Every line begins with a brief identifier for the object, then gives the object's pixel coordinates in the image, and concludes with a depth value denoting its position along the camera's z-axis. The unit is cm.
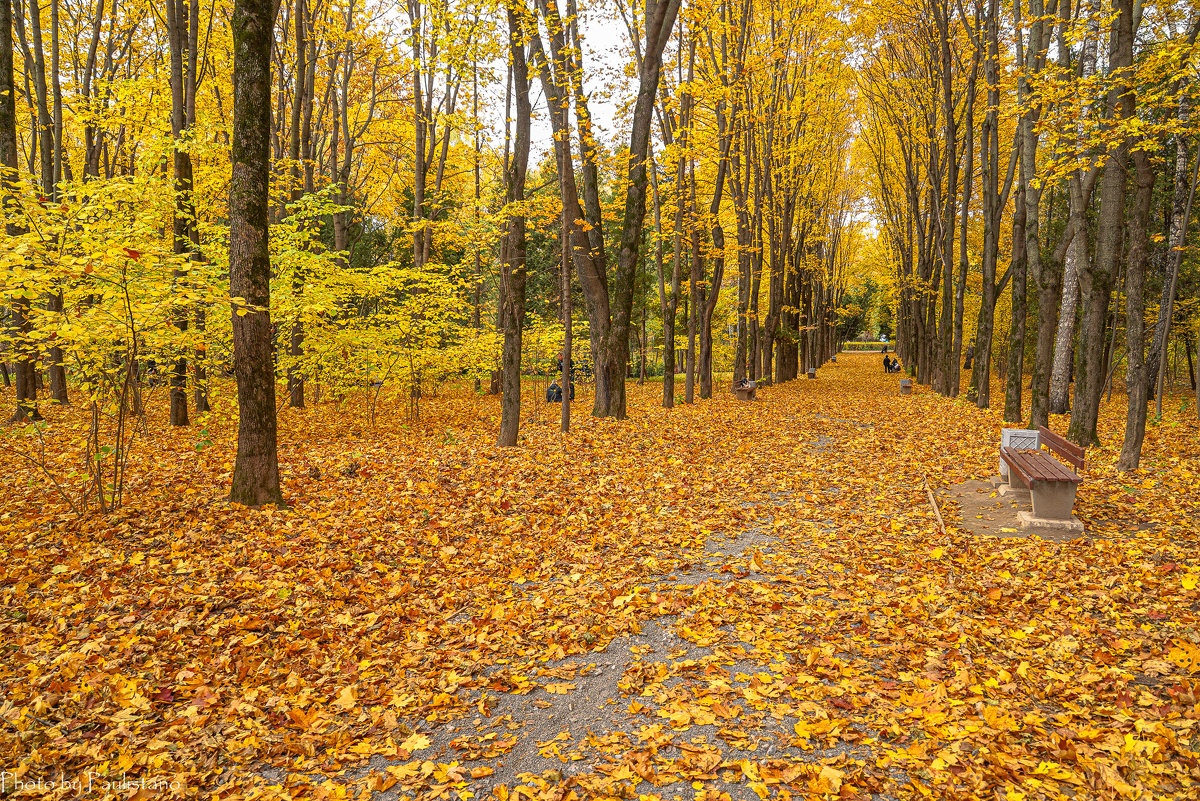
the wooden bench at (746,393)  1861
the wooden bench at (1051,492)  577
